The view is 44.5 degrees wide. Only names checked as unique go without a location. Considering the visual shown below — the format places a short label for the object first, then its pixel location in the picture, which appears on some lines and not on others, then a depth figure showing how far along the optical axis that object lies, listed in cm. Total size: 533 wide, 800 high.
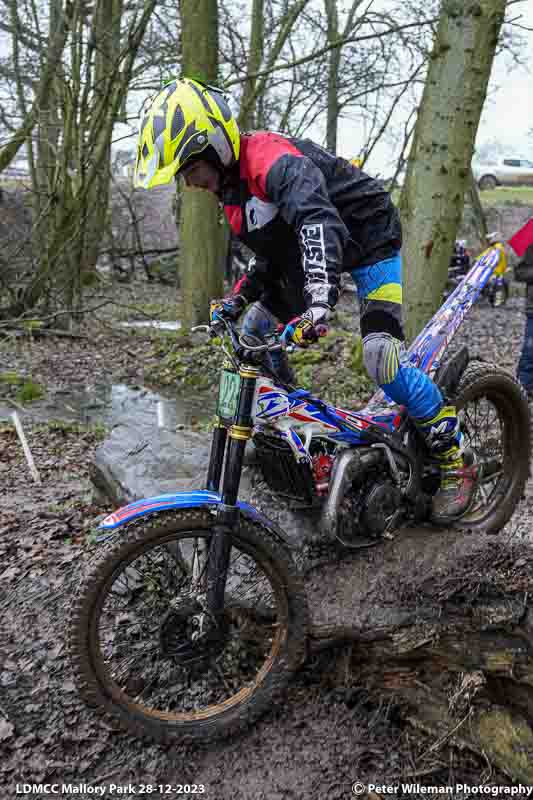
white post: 493
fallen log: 250
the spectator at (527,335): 718
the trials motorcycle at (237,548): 238
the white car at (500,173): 2395
